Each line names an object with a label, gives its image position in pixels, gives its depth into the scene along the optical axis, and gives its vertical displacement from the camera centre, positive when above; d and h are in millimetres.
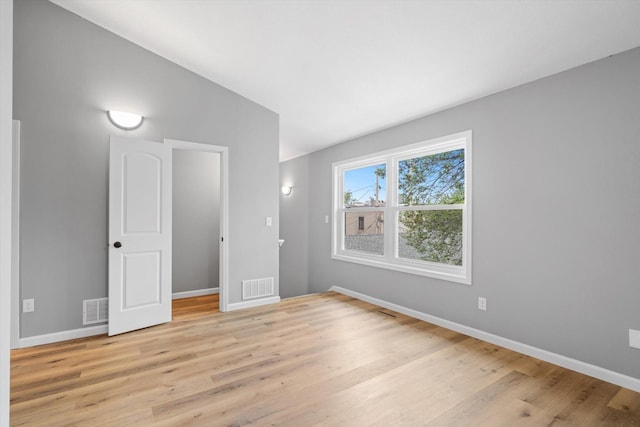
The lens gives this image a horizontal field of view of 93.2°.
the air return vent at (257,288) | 3979 -977
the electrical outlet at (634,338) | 2107 -860
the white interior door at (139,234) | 3129 -204
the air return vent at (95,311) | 3107 -992
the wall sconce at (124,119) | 3195 +1029
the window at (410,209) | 3305 +85
